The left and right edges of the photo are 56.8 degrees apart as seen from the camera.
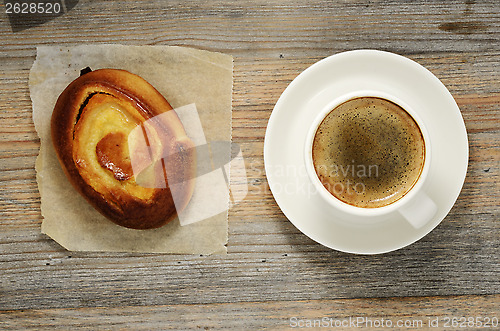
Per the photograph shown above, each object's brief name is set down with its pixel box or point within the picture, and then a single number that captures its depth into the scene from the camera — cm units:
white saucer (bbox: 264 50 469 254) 86
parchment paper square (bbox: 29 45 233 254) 97
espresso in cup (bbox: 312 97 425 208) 84
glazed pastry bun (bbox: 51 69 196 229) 89
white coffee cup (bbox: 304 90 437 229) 80
